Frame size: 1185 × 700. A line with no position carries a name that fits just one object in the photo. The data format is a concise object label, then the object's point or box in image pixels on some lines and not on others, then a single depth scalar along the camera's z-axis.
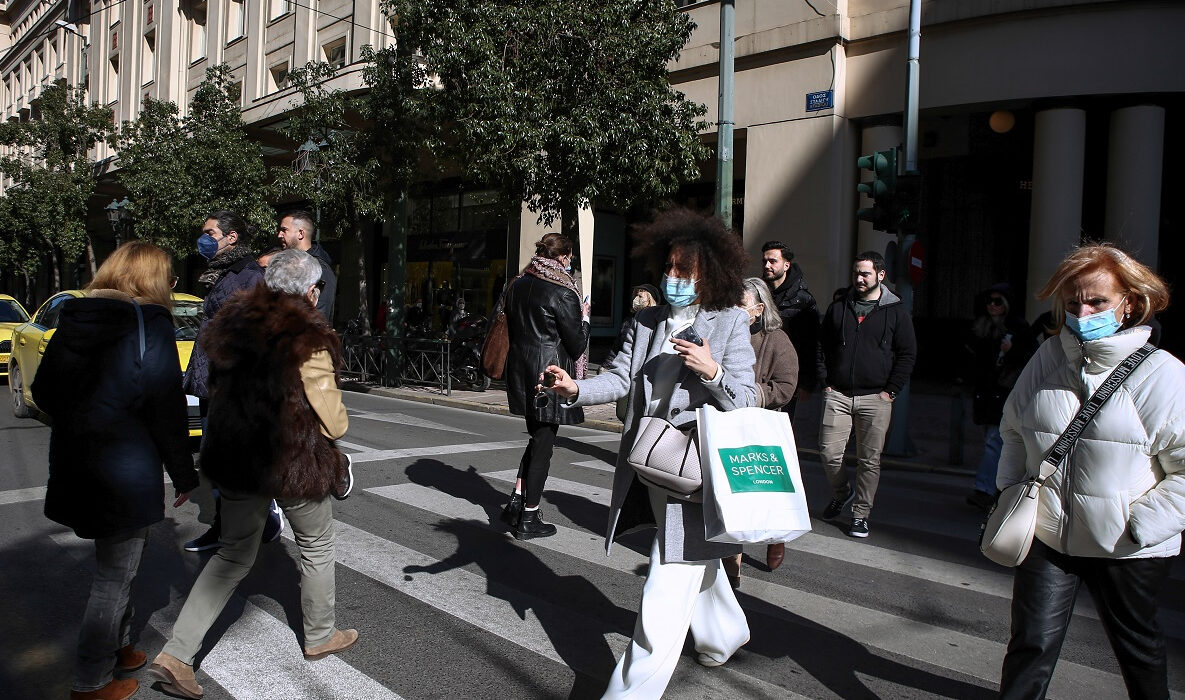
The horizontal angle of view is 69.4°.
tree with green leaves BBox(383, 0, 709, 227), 11.59
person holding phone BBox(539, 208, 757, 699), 2.89
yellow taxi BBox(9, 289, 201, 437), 9.90
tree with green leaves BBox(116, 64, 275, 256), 18.09
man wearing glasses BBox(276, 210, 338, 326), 5.10
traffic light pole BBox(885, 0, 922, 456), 9.23
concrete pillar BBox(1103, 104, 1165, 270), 11.77
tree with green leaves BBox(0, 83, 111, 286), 26.22
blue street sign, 13.86
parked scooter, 15.43
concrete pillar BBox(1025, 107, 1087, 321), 12.20
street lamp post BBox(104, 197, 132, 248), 21.39
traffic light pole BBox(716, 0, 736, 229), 10.80
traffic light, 9.20
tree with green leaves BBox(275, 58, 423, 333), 14.75
